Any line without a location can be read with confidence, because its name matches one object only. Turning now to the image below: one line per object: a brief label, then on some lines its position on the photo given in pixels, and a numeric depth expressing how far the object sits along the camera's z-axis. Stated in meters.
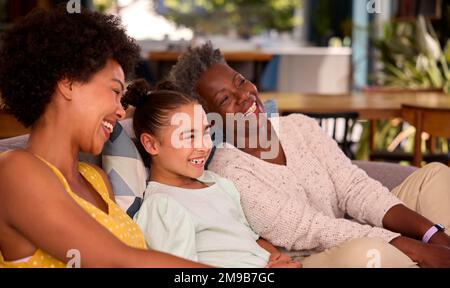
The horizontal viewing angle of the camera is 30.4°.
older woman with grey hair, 2.13
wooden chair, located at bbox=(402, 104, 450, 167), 3.97
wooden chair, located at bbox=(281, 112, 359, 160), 3.94
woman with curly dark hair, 1.47
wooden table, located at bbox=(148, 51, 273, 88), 7.39
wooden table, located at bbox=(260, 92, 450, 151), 4.10
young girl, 1.84
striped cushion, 1.93
